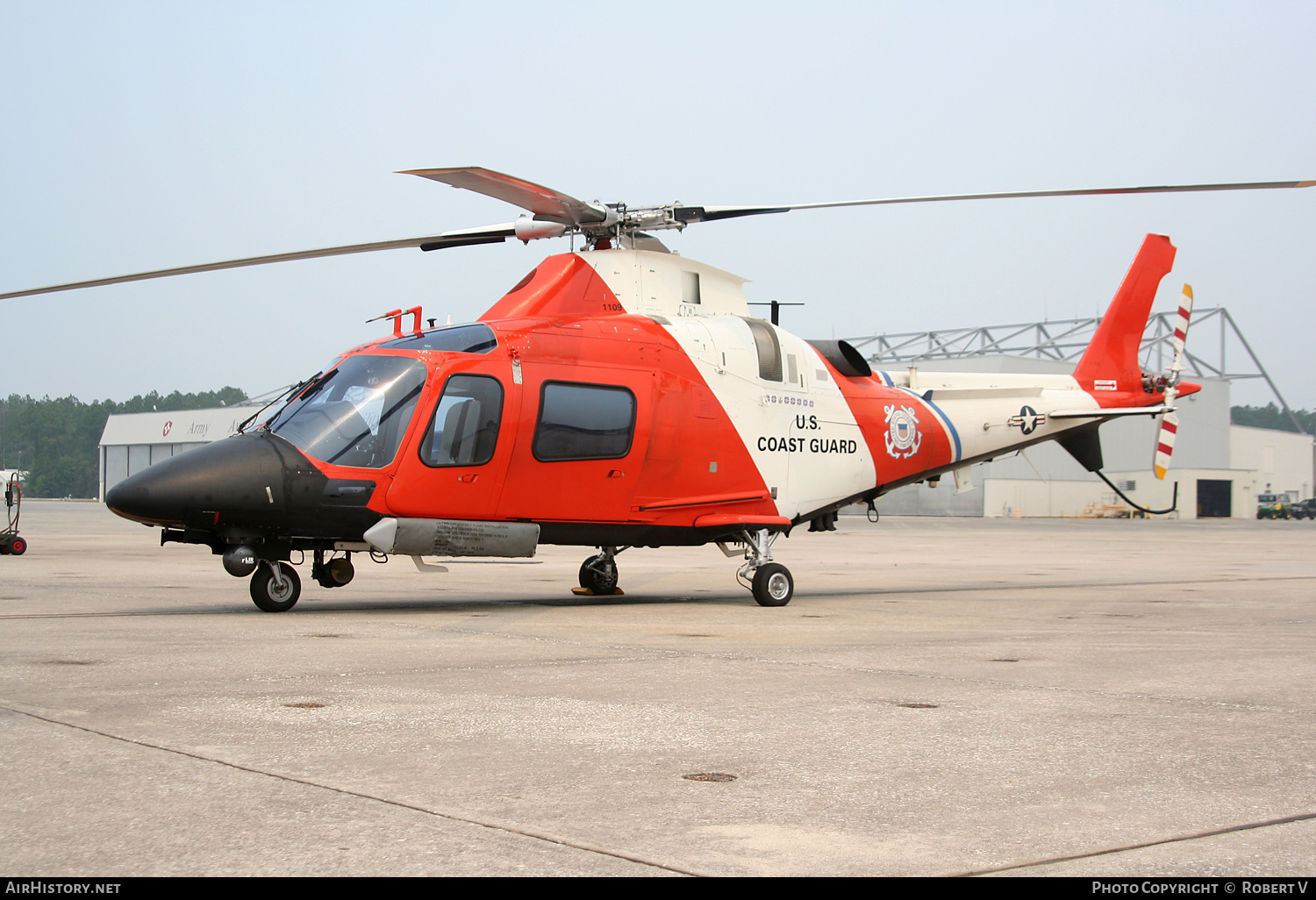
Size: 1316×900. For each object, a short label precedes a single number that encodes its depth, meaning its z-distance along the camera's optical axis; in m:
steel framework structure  87.00
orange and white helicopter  10.88
